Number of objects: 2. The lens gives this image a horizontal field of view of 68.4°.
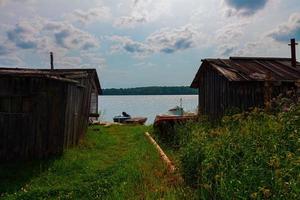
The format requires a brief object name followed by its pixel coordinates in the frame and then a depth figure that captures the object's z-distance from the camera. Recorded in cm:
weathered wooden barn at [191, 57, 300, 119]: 1008
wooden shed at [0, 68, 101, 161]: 719
